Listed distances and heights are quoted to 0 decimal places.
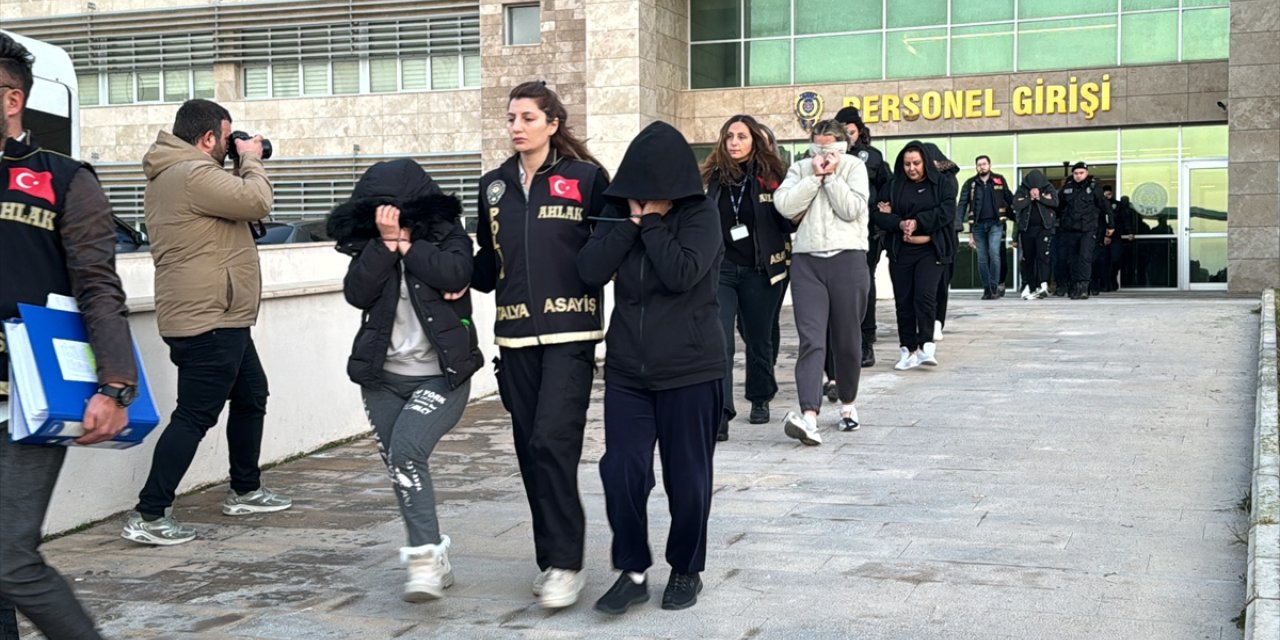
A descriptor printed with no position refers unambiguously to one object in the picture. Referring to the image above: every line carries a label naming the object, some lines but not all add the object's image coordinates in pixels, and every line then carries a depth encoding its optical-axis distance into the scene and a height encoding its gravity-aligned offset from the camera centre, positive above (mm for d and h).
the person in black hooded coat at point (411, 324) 5180 -327
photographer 6340 -168
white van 12477 +1116
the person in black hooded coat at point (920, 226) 11094 +2
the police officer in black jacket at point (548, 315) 5141 -293
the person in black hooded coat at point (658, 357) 5020 -431
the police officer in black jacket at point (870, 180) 10602 +347
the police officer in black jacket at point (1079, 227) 21234 -29
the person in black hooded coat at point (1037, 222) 21516 +43
